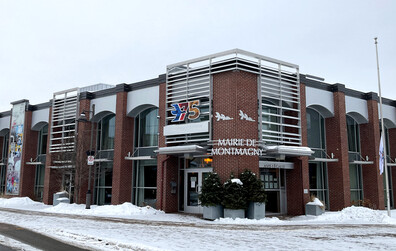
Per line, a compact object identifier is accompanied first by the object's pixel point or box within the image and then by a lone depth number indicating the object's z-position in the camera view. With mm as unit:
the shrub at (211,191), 19672
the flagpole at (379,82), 23141
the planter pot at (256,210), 19547
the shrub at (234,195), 19250
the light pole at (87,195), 23562
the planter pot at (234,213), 19359
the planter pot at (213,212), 19733
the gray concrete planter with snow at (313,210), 22391
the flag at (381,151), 23047
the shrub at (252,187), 19516
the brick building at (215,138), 21375
